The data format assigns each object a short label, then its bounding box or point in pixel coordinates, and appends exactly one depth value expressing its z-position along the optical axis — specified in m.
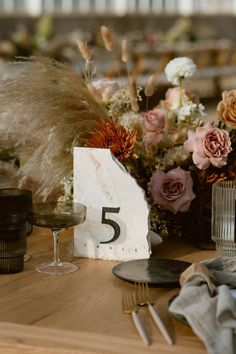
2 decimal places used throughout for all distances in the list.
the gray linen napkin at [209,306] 1.35
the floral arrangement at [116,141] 1.96
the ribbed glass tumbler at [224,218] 1.78
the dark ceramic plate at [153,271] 1.62
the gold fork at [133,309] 1.38
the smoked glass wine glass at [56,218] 1.73
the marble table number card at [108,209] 1.80
